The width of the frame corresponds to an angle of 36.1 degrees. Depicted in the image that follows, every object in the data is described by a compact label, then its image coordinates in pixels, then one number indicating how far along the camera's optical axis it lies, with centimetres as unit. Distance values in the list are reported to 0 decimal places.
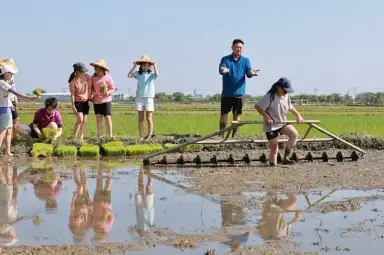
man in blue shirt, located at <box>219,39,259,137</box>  1095
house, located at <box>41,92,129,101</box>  10466
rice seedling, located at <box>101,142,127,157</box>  989
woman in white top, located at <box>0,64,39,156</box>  924
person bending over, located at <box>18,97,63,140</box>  1048
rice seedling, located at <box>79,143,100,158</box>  973
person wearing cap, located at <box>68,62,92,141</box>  1085
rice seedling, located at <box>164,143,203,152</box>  1005
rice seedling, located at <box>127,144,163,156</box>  995
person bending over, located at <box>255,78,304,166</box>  847
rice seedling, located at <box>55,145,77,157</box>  966
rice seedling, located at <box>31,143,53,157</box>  955
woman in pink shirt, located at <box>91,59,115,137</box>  1091
